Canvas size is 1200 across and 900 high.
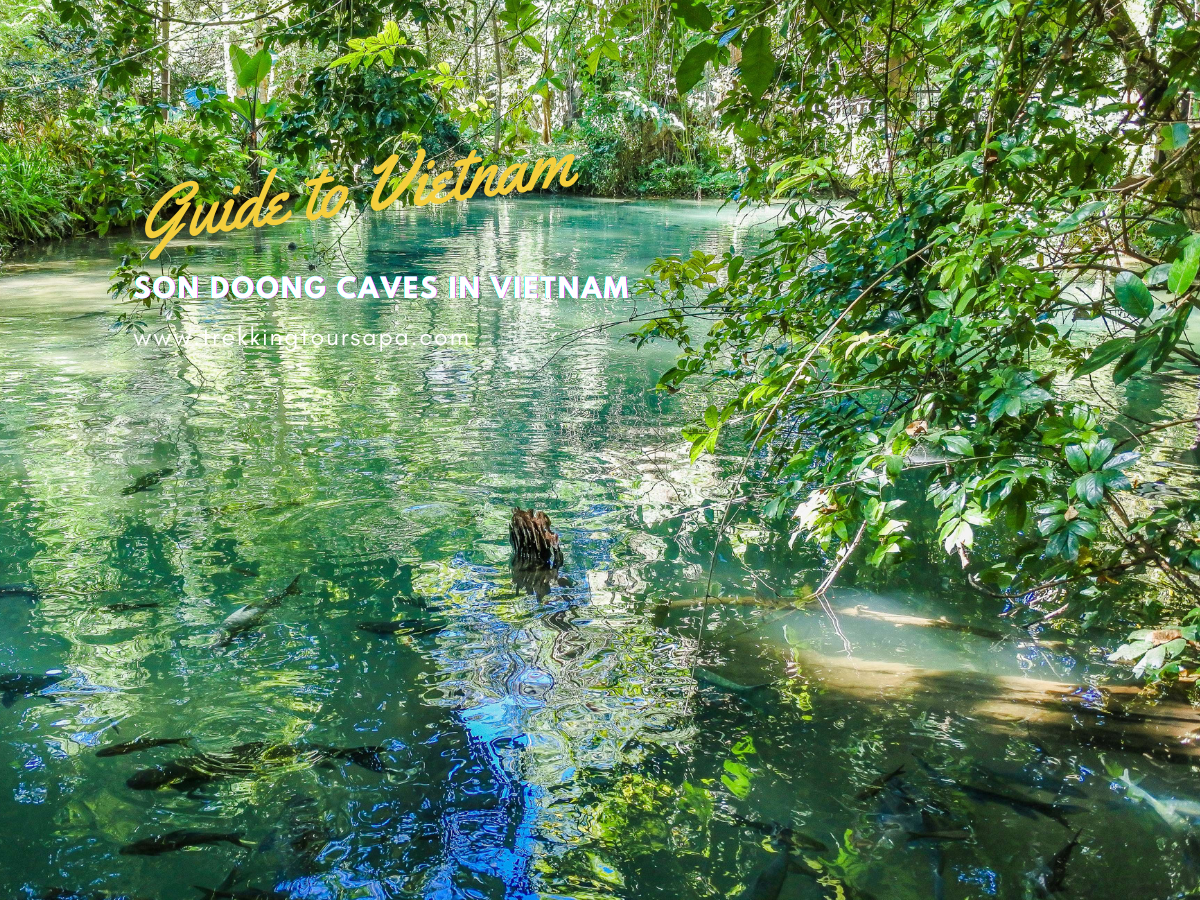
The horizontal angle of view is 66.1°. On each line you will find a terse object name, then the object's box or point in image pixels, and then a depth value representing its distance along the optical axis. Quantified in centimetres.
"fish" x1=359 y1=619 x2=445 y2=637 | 444
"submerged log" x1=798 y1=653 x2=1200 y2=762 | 362
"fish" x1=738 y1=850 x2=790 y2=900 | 288
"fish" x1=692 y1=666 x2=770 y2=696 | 400
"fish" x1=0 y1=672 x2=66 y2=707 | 384
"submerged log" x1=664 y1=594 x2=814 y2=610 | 476
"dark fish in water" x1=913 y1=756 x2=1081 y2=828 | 322
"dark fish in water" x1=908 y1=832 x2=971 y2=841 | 311
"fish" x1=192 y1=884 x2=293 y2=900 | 282
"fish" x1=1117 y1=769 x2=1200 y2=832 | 316
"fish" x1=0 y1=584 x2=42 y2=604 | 466
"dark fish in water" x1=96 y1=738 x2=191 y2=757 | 348
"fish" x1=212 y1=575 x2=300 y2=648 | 437
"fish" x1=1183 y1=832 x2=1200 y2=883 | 294
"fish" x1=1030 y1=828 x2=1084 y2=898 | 288
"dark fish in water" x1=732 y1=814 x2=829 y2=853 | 309
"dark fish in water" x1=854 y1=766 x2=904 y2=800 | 333
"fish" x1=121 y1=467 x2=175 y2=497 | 607
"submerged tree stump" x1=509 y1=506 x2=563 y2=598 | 497
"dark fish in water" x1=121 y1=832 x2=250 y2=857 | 299
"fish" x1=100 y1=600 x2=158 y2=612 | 459
